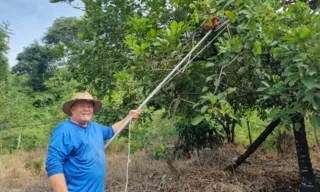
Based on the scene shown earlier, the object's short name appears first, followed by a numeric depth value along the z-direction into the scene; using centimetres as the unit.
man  164
